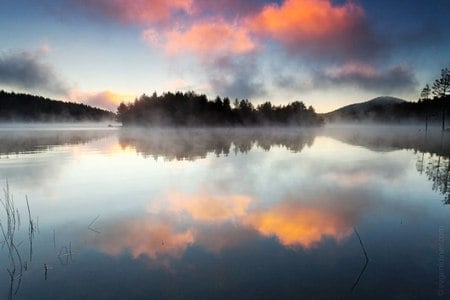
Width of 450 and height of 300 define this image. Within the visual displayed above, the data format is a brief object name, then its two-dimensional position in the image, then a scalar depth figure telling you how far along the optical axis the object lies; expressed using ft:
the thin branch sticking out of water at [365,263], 18.69
